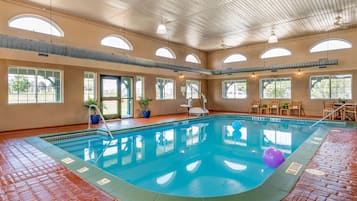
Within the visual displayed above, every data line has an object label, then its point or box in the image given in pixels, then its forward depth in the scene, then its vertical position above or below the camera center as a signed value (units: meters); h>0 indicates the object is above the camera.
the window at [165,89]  10.47 +0.50
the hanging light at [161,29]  5.61 +1.92
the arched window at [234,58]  11.79 +2.36
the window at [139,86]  9.48 +0.55
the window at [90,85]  7.79 +0.52
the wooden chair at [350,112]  8.02 -0.58
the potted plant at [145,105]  9.41 -0.32
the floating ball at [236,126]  7.44 -1.02
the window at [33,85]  6.17 +0.43
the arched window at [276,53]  10.37 +2.36
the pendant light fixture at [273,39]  6.30 +1.83
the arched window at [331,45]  8.88 +2.36
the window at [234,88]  11.94 +0.58
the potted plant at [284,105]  10.22 -0.39
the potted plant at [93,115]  7.53 -0.61
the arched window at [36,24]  6.10 +2.35
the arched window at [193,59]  11.90 +2.38
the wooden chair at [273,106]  10.60 -0.45
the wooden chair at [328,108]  8.49 -0.44
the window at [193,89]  12.15 +0.57
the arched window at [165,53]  10.24 +2.37
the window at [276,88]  10.49 +0.53
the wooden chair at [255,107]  11.15 -0.50
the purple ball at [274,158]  3.58 -1.06
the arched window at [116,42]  8.18 +2.36
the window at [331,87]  8.95 +0.50
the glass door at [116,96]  8.43 +0.10
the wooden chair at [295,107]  9.92 -0.45
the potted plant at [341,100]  8.52 -0.10
